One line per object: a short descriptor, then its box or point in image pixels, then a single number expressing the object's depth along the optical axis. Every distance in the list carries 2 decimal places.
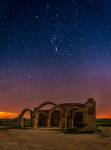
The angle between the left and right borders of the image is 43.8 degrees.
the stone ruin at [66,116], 18.24
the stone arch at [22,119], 21.72
